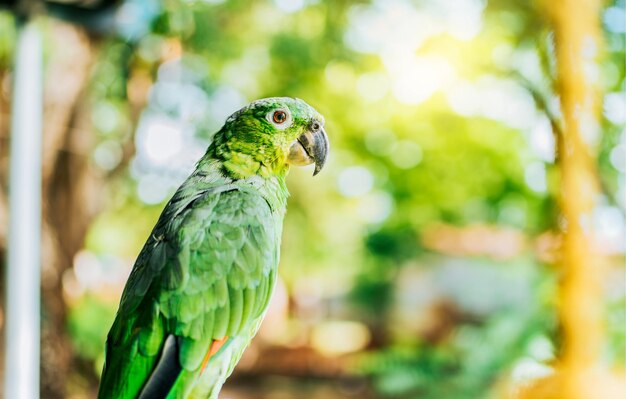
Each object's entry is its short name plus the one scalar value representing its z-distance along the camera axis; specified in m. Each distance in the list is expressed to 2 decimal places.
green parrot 0.66
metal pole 1.56
